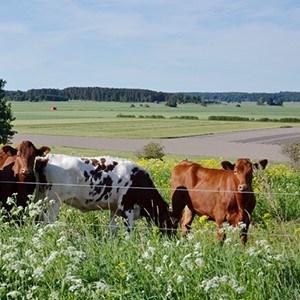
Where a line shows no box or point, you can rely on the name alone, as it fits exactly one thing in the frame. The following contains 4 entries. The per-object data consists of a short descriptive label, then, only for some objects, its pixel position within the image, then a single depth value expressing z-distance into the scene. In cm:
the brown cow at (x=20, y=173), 898
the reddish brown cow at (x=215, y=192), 872
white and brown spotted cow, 926
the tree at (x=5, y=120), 5372
